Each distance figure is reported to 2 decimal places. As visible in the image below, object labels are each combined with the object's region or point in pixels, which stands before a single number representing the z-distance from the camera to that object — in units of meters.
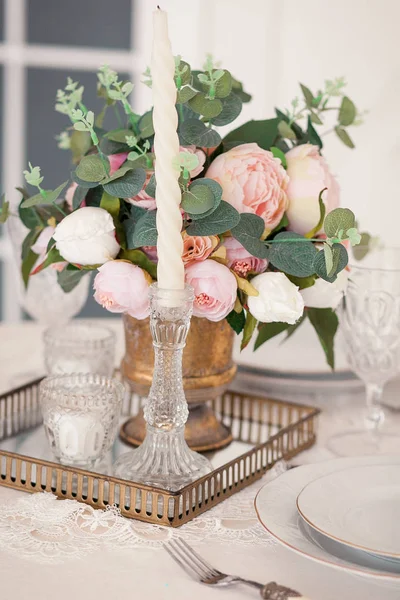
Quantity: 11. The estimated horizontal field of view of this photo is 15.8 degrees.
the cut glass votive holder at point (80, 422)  1.22
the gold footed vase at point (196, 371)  1.29
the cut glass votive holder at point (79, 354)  1.41
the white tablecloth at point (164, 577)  1.05
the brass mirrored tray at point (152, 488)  1.16
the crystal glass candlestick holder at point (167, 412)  1.16
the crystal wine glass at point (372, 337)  1.34
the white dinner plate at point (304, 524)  1.06
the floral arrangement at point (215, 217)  1.18
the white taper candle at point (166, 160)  1.12
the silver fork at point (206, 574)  1.02
